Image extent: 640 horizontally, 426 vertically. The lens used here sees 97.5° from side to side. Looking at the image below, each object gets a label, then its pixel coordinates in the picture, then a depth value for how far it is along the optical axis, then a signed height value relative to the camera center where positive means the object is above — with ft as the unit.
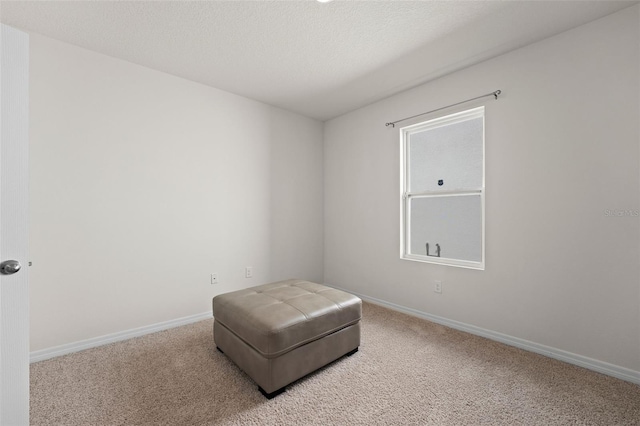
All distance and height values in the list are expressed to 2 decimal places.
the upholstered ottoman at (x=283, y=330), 5.58 -2.57
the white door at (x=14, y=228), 3.59 -0.20
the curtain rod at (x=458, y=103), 7.93 +3.42
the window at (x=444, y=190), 8.75 +0.78
